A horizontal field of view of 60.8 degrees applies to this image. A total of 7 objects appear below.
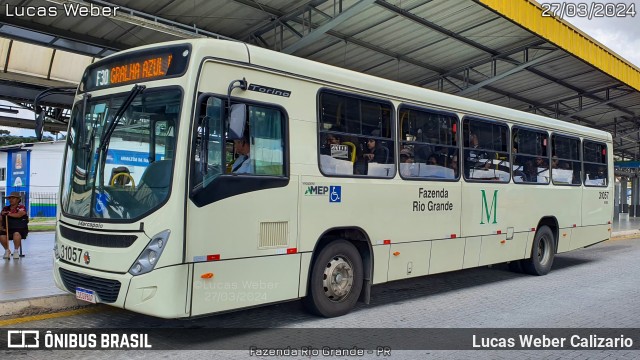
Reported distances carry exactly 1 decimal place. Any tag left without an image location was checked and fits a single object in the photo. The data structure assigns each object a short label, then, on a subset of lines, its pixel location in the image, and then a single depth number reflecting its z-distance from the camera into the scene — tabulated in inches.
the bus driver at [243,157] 226.8
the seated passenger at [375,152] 282.7
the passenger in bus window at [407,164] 301.4
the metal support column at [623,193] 1435.8
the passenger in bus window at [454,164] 334.7
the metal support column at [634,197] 1362.0
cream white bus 210.1
